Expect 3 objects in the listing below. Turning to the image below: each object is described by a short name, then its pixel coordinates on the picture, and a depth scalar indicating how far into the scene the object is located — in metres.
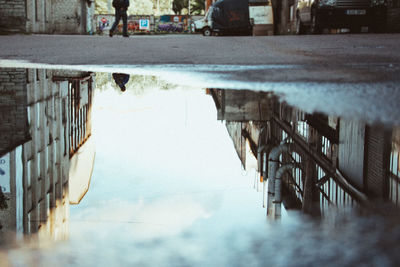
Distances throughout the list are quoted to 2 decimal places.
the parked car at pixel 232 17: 28.31
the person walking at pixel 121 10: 19.75
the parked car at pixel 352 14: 17.43
